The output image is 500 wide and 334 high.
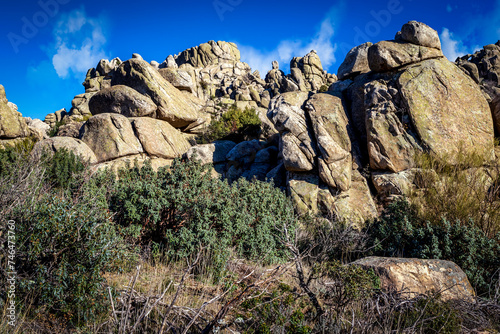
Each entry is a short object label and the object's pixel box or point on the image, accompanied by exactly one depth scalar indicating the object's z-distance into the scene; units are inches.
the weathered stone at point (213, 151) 647.1
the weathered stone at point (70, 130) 704.4
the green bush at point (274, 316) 125.3
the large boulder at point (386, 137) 426.0
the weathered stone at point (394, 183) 405.4
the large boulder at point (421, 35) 487.2
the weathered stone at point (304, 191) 434.9
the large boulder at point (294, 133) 465.7
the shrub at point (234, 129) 772.0
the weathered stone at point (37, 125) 784.3
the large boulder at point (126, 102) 669.9
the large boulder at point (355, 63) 590.6
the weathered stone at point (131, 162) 549.0
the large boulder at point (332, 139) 445.4
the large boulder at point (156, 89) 707.4
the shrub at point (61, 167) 408.6
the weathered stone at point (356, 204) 411.8
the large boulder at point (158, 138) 630.5
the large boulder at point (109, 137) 574.9
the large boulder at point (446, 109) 422.3
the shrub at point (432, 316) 134.0
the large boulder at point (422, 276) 176.3
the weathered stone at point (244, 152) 624.7
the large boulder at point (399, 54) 479.8
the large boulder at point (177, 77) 861.8
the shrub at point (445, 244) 224.7
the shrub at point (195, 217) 224.8
